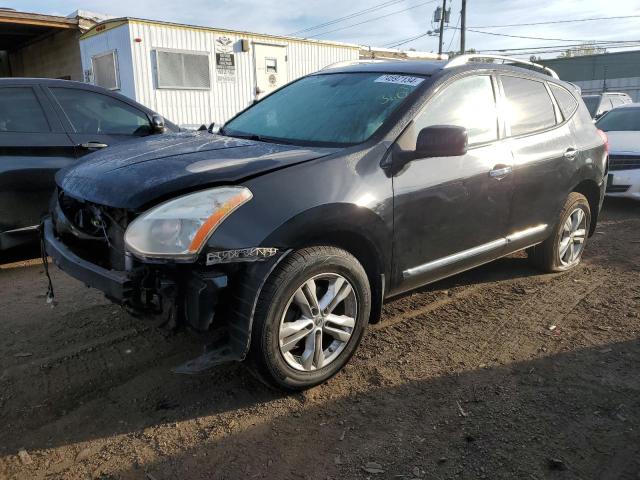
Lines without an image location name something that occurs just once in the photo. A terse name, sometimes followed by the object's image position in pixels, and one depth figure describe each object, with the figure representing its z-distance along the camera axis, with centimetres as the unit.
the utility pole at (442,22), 3491
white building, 1116
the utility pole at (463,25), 2988
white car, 726
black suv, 233
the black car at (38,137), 433
